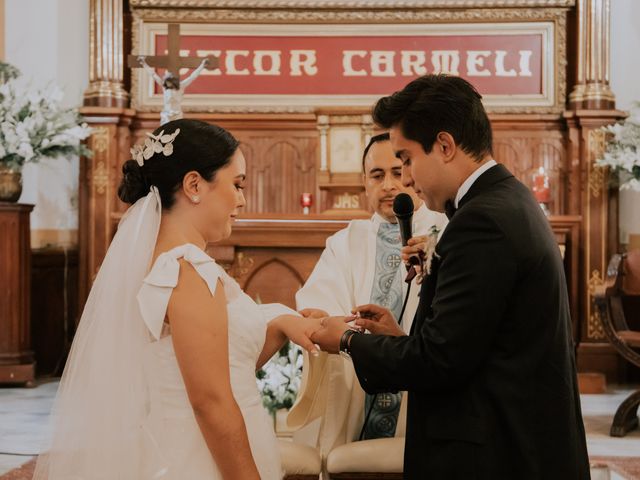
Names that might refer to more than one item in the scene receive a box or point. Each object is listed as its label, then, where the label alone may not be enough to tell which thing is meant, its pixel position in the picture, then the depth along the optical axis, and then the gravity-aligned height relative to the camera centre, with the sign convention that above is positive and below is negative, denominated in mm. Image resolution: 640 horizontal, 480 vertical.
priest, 3529 -278
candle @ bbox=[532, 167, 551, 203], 7531 +293
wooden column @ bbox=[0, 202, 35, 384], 7117 -576
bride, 2229 -318
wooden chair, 5496 -578
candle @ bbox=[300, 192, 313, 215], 7703 +178
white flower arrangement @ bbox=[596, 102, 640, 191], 7184 +565
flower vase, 7148 +310
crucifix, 7152 +1276
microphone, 3018 +31
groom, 2146 -293
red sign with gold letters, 8320 +1493
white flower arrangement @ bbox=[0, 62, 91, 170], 7039 +754
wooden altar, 7660 +952
